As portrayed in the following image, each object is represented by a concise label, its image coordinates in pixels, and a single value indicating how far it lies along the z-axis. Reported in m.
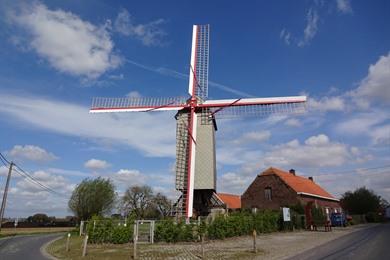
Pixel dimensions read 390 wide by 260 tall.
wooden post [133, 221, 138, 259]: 15.45
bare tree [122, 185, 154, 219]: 71.38
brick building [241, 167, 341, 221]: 44.59
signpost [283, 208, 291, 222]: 32.59
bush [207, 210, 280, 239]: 24.72
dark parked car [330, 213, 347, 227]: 46.75
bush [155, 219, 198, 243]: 22.97
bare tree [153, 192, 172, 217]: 71.96
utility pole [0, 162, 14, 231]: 37.44
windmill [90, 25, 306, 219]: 28.84
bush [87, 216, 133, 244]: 23.02
